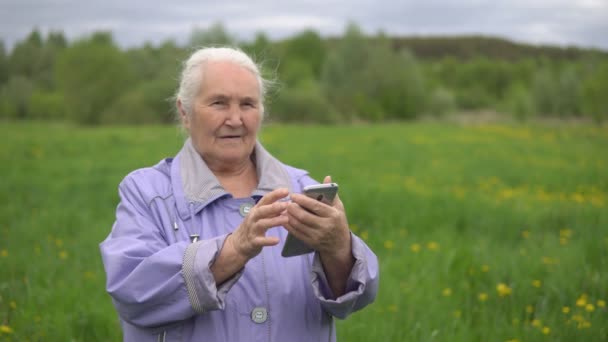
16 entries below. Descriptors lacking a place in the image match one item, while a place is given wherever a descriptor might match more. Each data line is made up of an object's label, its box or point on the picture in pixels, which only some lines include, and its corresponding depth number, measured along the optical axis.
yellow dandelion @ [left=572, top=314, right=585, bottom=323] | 3.37
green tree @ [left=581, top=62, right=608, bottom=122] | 34.12
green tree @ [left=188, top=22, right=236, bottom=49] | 41.75
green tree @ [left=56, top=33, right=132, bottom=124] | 40.25
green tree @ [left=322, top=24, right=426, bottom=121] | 53.97
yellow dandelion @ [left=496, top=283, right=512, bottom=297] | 3.89
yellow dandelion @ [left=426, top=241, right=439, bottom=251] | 5.15
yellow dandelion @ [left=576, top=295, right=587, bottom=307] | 3.55
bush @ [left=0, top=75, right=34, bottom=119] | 22.50
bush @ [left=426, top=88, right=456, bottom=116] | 57.90
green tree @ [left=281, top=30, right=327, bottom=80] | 73.38
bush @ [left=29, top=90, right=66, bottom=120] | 34.70
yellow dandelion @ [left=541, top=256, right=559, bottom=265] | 4.53
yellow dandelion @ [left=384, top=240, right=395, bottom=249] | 5.31
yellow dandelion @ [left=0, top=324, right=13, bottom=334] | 3.13
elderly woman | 1.92
